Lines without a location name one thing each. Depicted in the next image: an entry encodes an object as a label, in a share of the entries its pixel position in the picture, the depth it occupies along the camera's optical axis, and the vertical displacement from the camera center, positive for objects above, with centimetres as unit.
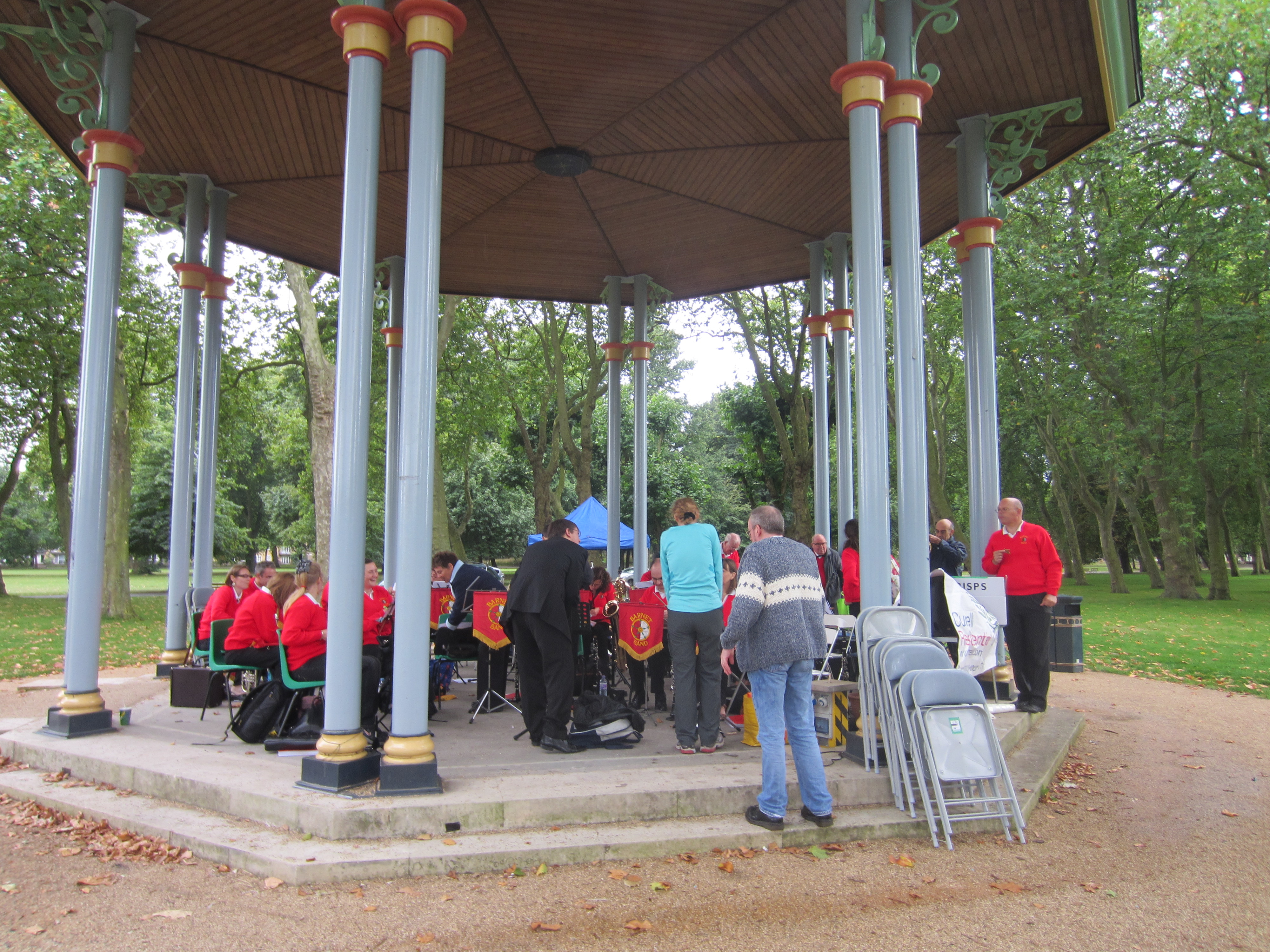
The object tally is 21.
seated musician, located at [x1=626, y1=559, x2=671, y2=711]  721 -122
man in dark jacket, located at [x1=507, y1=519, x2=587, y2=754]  571 -68
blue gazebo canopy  2023 +22
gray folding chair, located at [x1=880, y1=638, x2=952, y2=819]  481 -90
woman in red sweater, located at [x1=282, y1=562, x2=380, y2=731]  589 -81
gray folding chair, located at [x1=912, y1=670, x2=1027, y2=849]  455 -117
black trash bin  1111 -145
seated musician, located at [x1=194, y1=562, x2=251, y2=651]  701 -59
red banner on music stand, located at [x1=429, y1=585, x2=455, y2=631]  838 -73
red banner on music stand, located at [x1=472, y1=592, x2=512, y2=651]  692 -72
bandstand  488 +377
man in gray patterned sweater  446 -67
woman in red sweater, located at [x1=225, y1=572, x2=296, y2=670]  647 -77
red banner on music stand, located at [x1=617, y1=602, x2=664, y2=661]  683 -81
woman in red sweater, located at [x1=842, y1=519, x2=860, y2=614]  783 -28
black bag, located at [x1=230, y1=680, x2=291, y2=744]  600 -131
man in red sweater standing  684 -46
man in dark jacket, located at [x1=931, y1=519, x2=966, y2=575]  823 -21
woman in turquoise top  574 -62
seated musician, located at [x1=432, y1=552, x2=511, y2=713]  732 -67
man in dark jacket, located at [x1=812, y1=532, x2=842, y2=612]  895 -44
